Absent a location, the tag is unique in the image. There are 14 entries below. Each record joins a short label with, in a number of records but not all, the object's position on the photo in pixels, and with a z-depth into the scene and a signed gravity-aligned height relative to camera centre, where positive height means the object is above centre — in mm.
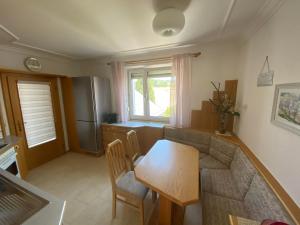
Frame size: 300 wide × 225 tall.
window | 3062 +6
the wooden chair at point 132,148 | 2053 -867
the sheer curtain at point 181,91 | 2549 +37
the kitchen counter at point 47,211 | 662 -621
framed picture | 988 -124
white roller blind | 2660 -359
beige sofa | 1080 -1051
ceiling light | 1284 +703
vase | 2323 -518
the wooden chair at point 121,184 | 1479 -1063
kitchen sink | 723 -653
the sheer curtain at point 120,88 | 3104 +134
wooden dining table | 1132 -826
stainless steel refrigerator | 2969 -299
